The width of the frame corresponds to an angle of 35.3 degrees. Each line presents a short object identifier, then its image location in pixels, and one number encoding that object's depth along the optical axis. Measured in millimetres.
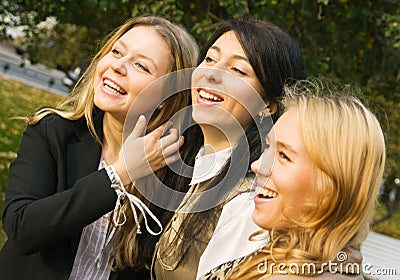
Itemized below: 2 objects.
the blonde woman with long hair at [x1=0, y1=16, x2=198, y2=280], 2029
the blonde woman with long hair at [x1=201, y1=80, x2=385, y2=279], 1649
